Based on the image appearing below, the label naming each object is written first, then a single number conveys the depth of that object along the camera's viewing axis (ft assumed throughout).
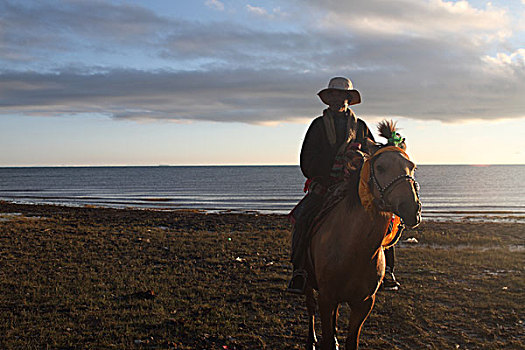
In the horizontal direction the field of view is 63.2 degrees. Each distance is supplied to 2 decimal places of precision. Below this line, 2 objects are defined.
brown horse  13.41
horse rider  19.76
